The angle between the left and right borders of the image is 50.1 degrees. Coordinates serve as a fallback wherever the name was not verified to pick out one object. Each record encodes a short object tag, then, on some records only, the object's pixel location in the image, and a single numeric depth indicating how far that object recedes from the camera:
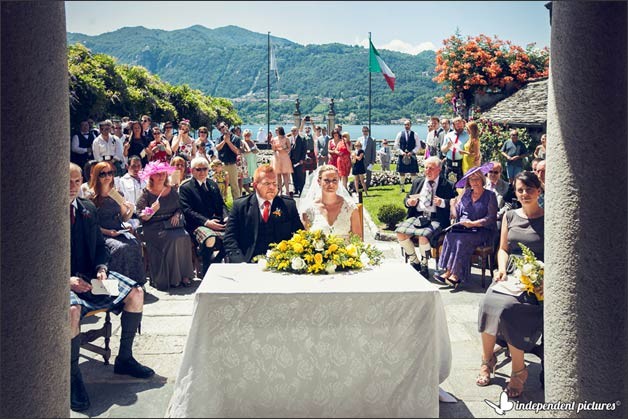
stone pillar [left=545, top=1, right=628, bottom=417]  3.25
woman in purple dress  8.46
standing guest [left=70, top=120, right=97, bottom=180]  14.56
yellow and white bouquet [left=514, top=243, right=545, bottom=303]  5.19
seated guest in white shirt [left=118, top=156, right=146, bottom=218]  9.77
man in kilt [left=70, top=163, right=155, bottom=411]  5.49
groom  6.89
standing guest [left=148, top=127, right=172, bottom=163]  14.85
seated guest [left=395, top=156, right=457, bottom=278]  9.10
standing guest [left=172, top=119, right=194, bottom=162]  15.81
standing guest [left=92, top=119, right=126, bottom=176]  14.23
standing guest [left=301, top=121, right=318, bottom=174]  20.36
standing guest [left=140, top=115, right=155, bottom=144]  16.12
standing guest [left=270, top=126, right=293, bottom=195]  17.38
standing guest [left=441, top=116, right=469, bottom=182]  13.86
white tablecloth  4.52
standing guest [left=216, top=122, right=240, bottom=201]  16.41
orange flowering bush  20.56
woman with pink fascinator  8.57
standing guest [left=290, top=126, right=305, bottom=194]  18.52
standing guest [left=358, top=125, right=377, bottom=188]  19.05
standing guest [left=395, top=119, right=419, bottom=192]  18.02
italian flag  23.97
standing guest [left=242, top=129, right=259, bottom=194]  17.41
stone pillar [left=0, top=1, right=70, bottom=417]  3.07
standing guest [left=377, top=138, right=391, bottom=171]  27.60
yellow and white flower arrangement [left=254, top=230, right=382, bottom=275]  5.08
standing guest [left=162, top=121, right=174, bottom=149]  17.66
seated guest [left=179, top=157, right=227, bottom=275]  8.80
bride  7.18
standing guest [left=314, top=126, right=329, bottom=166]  21.39
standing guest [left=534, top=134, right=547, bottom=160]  11.57
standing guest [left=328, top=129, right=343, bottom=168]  17.59
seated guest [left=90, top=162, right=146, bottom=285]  7.46
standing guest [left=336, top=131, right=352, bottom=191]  17.23
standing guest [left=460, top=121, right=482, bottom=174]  13.10
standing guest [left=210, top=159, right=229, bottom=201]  13.52
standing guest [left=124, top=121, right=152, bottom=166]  15.62
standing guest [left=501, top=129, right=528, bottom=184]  15.66
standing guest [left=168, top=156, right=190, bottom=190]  9.70
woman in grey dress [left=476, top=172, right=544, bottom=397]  5.22
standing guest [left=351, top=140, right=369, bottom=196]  17.98
